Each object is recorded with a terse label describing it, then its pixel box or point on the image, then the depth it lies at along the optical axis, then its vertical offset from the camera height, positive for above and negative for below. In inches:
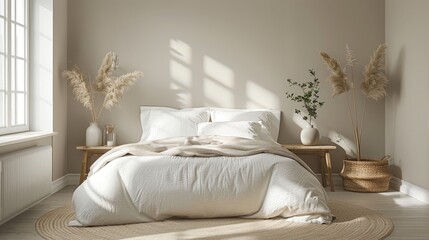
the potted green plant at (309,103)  229.9 +6.3
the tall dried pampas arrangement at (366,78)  227.0 +17.3
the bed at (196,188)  154.3 -22.4
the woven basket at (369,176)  221.1 -26.1
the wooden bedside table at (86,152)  224.7 -16.7
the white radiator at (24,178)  153.3 -21.5
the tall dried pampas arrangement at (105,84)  229.1 +14.2
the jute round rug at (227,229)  140.9 -33.2
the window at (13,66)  183.0 +18.6
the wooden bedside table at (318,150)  225.6 -15.3
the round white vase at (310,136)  229.5 -9.1
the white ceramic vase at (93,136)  232.1 -9.8
